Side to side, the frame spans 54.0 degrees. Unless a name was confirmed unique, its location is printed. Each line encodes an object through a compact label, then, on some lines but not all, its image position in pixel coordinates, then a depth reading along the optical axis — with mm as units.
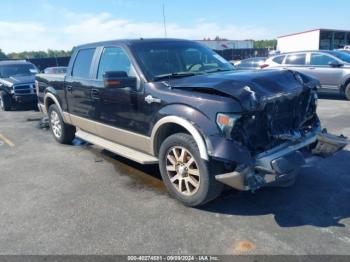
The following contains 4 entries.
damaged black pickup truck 3490
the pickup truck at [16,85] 12344
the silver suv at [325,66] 11352
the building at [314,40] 42500
